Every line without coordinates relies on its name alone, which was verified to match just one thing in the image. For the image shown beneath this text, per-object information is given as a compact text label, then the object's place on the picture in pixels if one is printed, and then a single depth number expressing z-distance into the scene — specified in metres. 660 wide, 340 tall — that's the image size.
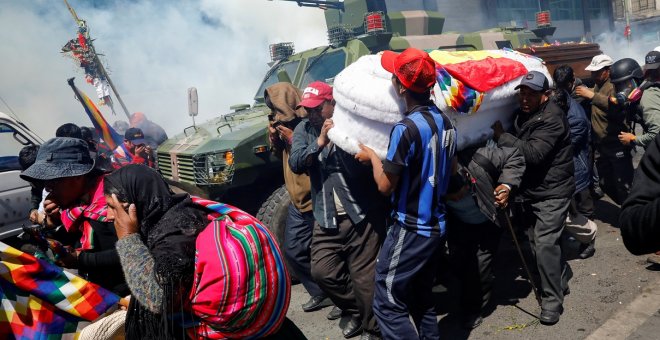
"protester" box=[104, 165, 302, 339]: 1.73
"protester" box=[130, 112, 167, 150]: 7.46
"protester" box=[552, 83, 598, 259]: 4.21
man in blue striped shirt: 2.66
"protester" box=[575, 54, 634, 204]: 5.01
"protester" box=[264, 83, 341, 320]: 4.18
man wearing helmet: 4.38
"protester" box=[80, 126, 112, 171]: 4.91
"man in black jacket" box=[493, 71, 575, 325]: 3.47
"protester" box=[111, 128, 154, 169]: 6.39
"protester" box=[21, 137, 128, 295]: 2.32
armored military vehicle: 5.03
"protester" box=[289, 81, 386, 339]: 3.49
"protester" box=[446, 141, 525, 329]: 3.32
